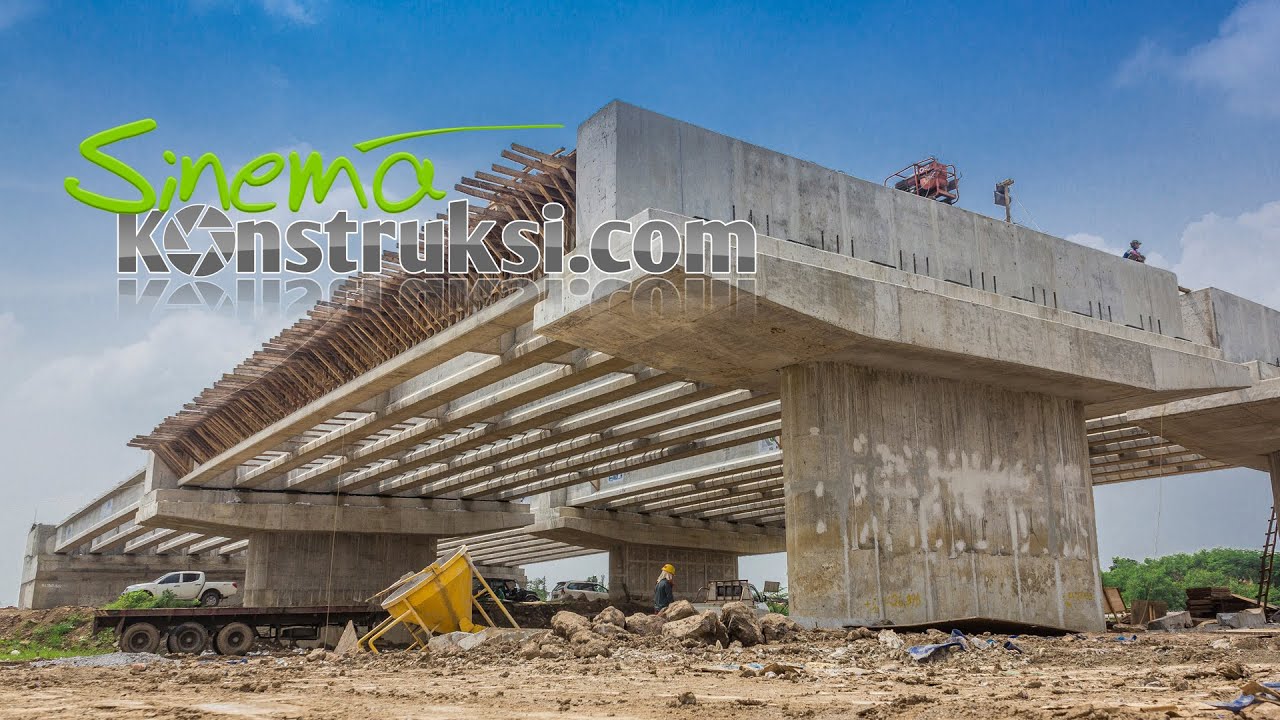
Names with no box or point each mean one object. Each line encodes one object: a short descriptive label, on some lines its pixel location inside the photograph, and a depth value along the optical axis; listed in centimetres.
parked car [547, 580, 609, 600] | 4762
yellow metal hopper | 1620
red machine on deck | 2580
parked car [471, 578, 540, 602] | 3875
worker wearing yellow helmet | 1676
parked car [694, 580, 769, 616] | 3438
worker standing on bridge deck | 2336
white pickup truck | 3875
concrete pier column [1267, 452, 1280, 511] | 2762
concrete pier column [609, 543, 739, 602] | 4481
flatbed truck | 2225
